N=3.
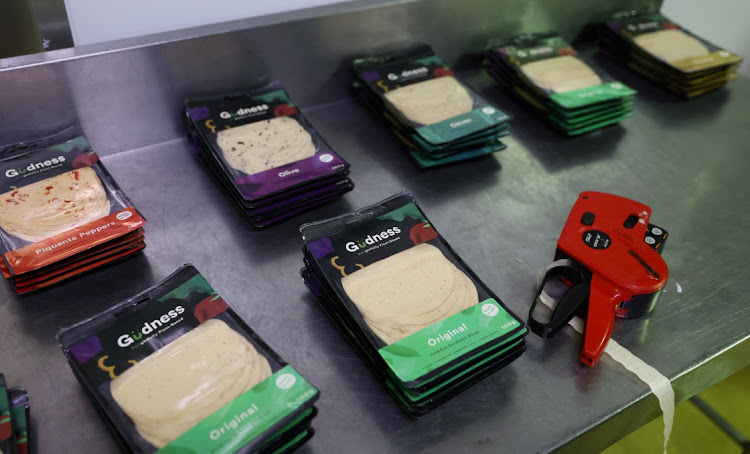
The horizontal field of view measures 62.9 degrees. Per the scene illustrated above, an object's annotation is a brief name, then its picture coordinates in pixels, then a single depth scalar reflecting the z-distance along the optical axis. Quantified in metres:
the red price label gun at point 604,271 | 1.06
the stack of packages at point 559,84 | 1.56
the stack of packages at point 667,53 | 1.74
